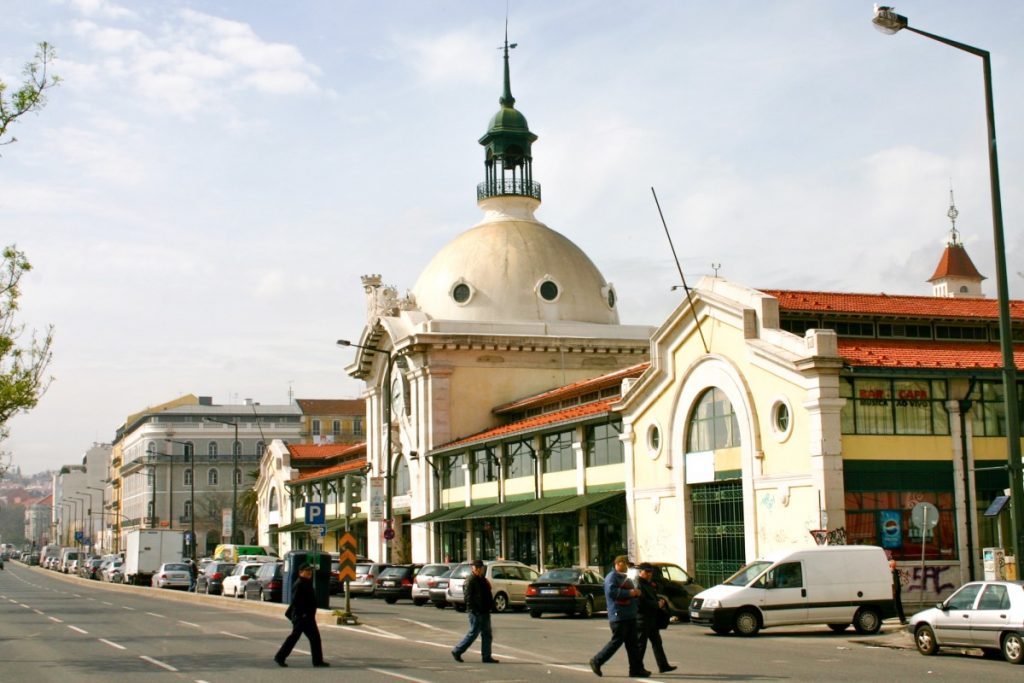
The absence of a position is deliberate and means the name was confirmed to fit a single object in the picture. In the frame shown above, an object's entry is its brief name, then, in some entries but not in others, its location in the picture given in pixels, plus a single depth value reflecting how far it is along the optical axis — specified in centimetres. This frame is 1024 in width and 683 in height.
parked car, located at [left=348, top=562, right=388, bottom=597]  4631
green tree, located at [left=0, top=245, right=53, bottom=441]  2410
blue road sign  3173
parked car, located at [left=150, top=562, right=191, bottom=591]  5653
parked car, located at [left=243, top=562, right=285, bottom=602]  3888
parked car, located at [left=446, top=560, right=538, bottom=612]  3684
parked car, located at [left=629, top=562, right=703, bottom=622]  3058
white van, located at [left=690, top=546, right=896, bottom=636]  2602
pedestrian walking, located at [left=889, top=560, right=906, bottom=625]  2706
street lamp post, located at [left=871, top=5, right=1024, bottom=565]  1991
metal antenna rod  3632
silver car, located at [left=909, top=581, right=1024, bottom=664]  1958
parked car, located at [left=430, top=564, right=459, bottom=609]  3856
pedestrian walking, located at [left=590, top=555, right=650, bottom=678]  1755
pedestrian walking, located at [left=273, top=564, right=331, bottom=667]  1938
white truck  6325
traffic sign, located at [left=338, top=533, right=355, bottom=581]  2912
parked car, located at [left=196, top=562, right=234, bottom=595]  5125
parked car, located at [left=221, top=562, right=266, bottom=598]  4509
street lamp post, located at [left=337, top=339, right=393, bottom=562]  4850
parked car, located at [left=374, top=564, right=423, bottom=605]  4362
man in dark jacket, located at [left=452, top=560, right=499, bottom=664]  2011
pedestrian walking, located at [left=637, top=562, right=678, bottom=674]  1834
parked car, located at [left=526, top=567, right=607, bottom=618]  3278
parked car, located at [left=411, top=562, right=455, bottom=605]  3984
